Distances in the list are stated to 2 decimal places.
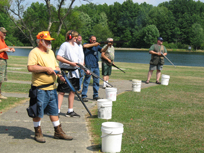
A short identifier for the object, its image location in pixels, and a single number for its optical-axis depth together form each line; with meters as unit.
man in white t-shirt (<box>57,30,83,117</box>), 6.13
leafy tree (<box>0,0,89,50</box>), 29.78
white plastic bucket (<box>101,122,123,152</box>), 4.18
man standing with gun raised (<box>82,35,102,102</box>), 8.41
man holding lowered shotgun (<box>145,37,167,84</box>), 12.79
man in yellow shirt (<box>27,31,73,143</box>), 4.51
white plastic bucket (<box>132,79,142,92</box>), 10.30
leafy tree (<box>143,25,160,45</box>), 103.12
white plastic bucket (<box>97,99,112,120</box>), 6.09
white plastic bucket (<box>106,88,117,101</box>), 8.01
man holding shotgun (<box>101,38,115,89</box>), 10.64
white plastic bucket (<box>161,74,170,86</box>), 12.60
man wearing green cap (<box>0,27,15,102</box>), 7.58
